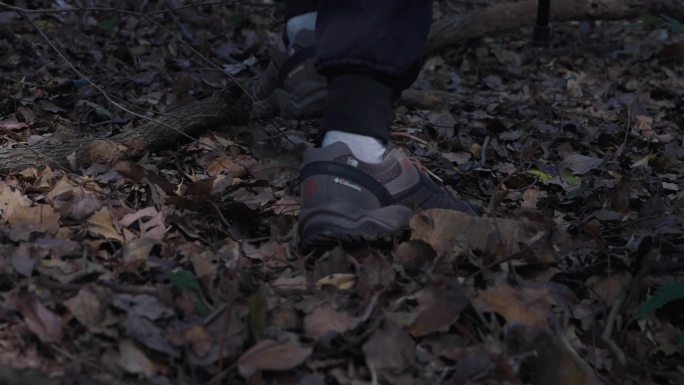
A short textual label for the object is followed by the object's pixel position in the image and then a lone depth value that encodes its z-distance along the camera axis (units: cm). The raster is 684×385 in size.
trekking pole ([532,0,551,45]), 255
